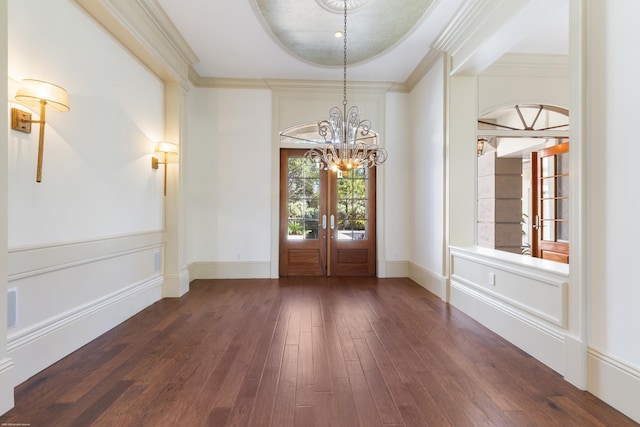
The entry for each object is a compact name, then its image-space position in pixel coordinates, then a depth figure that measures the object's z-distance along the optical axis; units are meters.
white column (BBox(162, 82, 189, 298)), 4.20
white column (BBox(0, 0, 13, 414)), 1.79
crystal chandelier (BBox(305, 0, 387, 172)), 3.22
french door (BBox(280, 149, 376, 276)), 5.55
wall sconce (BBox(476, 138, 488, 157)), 5.11
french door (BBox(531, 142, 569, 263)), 4.90
